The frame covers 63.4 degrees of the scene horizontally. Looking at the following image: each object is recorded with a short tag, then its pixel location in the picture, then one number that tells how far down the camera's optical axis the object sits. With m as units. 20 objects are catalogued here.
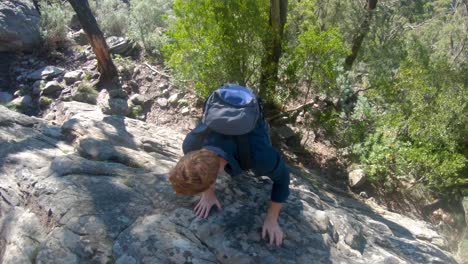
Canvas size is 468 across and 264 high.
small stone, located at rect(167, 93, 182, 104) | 7.45
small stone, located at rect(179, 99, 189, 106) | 7.39
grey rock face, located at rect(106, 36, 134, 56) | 8.38
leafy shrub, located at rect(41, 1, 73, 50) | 8.23
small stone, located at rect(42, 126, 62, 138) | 3.94
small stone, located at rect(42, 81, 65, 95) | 7.10
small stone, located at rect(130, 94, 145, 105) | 7.21
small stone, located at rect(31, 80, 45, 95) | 7.12
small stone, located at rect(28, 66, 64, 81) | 7.38
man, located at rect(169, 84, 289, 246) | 2.05
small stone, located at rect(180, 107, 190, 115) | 7.26
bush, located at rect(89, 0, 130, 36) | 9.40
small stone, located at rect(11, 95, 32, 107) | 6.75
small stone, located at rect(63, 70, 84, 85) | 7.43
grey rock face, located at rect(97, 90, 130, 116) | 6.63
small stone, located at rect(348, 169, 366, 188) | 7.00
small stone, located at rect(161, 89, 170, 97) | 7.59
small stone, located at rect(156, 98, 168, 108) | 7.40
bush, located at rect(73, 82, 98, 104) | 6.96
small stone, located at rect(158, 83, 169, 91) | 7.70
